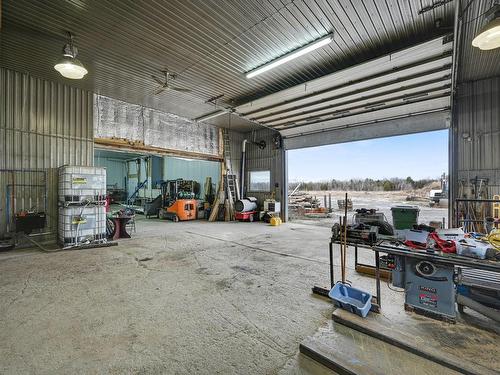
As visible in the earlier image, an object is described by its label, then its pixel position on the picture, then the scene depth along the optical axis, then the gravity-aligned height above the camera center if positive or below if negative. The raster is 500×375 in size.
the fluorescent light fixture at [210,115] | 8.40 +2.90
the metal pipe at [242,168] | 11.88 +1.11
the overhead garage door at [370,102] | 4.92 +2.64
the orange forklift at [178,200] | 10.82 -0.55
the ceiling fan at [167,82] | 5.95 +2.99
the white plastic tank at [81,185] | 5.51 +0.10
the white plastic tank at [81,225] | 5.55 -0.89
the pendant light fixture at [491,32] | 3.02 +2.13
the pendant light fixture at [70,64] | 4.18 +2.31
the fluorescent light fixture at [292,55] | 4.45 +2.88
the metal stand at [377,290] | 2.63 -1.34
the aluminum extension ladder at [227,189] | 10.98 +0.01
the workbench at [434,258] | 2.07 -0.68
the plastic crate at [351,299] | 2.54 -1.29
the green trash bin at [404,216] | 5.61 -0.66
